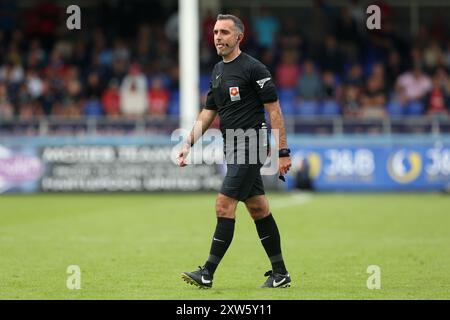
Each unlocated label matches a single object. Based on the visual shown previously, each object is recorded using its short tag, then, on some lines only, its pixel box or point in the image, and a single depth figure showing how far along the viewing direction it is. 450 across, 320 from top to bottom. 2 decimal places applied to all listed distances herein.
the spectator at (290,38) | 29.25
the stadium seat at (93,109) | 27.38
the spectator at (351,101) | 26.09
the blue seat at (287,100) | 26.80
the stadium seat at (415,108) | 26.75
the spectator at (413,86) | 27.36
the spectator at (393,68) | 28.62
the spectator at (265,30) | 29.81
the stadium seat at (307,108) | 26.61
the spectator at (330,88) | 27.23
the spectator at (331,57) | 28.53
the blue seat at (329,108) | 26.59
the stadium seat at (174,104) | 27.62
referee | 8.95
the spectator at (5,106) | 26.53
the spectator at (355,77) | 27.84
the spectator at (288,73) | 28.12
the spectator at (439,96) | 26.33
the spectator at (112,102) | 27.00
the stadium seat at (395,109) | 26.77
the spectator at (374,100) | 25.91
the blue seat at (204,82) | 28.36
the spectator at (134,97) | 26.77
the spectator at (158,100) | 27.05
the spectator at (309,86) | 27.25
